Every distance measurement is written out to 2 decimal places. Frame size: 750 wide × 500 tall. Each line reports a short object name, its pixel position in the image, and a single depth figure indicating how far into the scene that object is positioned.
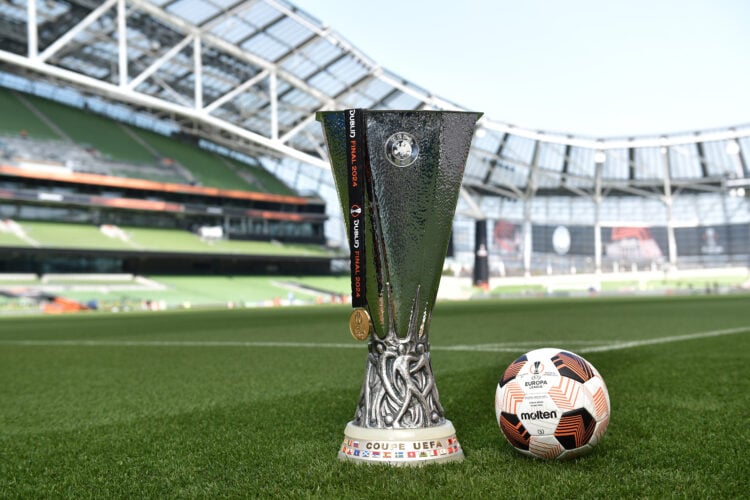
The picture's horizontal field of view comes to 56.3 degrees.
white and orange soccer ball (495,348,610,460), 2.92
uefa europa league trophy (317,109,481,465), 3.13
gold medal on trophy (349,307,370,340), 3.12
